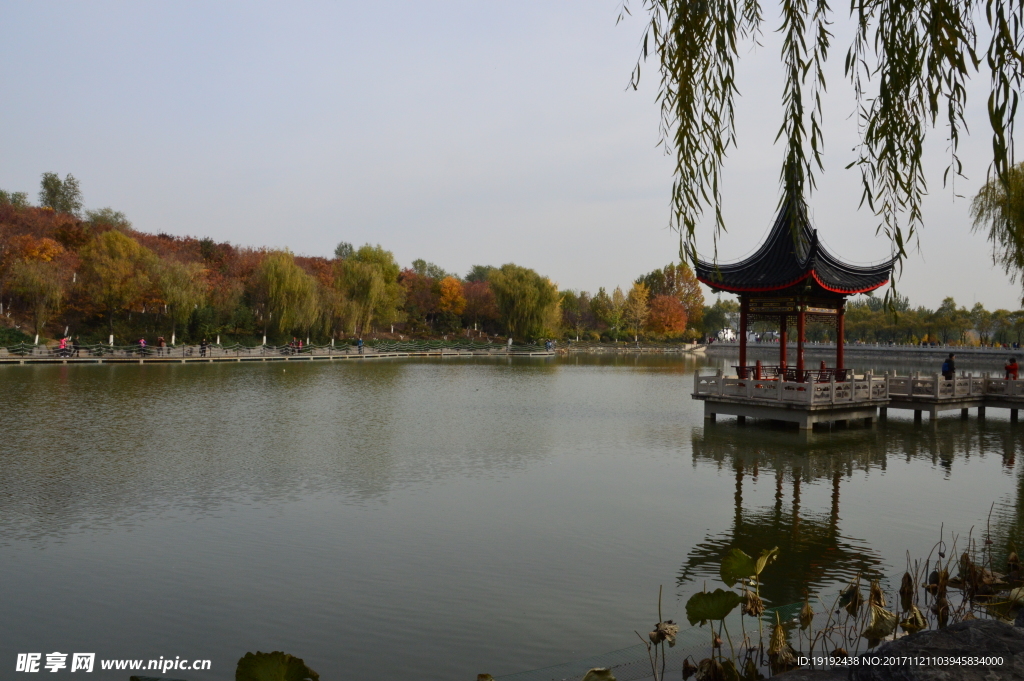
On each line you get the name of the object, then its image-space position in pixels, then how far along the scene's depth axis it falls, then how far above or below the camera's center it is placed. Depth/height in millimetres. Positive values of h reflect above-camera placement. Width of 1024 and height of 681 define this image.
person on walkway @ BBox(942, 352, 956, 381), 17781 -303
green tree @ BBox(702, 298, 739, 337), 79438 +3587
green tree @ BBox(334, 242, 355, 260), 74500 +9689
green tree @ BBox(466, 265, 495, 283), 89706 +8877
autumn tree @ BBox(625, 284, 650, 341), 70312 +3881
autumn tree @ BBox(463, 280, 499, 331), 60375 +3156
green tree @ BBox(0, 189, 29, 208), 50869 +9923
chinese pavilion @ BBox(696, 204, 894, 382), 15133 +1451
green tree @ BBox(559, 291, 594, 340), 75188 +3767
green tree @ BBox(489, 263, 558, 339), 52781 +3464
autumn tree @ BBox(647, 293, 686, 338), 70875 +3189
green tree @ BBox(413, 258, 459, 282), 69188 +7322
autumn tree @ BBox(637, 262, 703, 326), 74875 +6300
